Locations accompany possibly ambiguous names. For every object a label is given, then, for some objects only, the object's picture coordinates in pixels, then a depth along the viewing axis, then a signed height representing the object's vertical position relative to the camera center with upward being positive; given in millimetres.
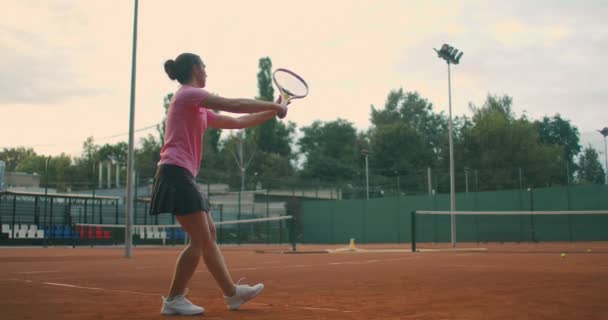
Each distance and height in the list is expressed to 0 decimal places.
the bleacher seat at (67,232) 28438 -595
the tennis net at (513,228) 26766 -416
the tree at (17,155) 77781 +7995
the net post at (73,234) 26966 -662
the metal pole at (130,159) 15703 +1494
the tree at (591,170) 27906 +2221
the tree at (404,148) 64188 +7333
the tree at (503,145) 51750 +6428
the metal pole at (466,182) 31219 +1833
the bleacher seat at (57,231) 28094 -568
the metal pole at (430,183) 32344 +1838
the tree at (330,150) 70062 +8377
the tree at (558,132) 68438 +9535
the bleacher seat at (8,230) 26891 -481
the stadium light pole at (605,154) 27170 +2866
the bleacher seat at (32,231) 27614 -539
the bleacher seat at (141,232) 30938 -645
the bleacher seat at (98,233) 29169 -654
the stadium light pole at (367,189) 36219 +1690
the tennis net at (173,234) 28953 -781
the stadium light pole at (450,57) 22781 +5962
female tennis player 4211 +278
